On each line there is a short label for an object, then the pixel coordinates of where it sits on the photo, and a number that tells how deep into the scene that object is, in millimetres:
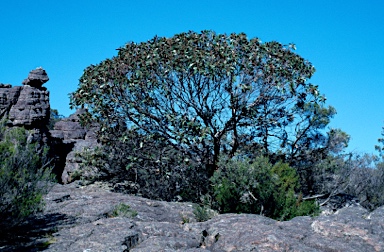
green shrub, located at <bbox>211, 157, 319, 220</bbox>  12875
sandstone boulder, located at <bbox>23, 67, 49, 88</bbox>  21766
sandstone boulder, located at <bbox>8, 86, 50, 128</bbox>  19875
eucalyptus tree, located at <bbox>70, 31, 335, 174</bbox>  15656
